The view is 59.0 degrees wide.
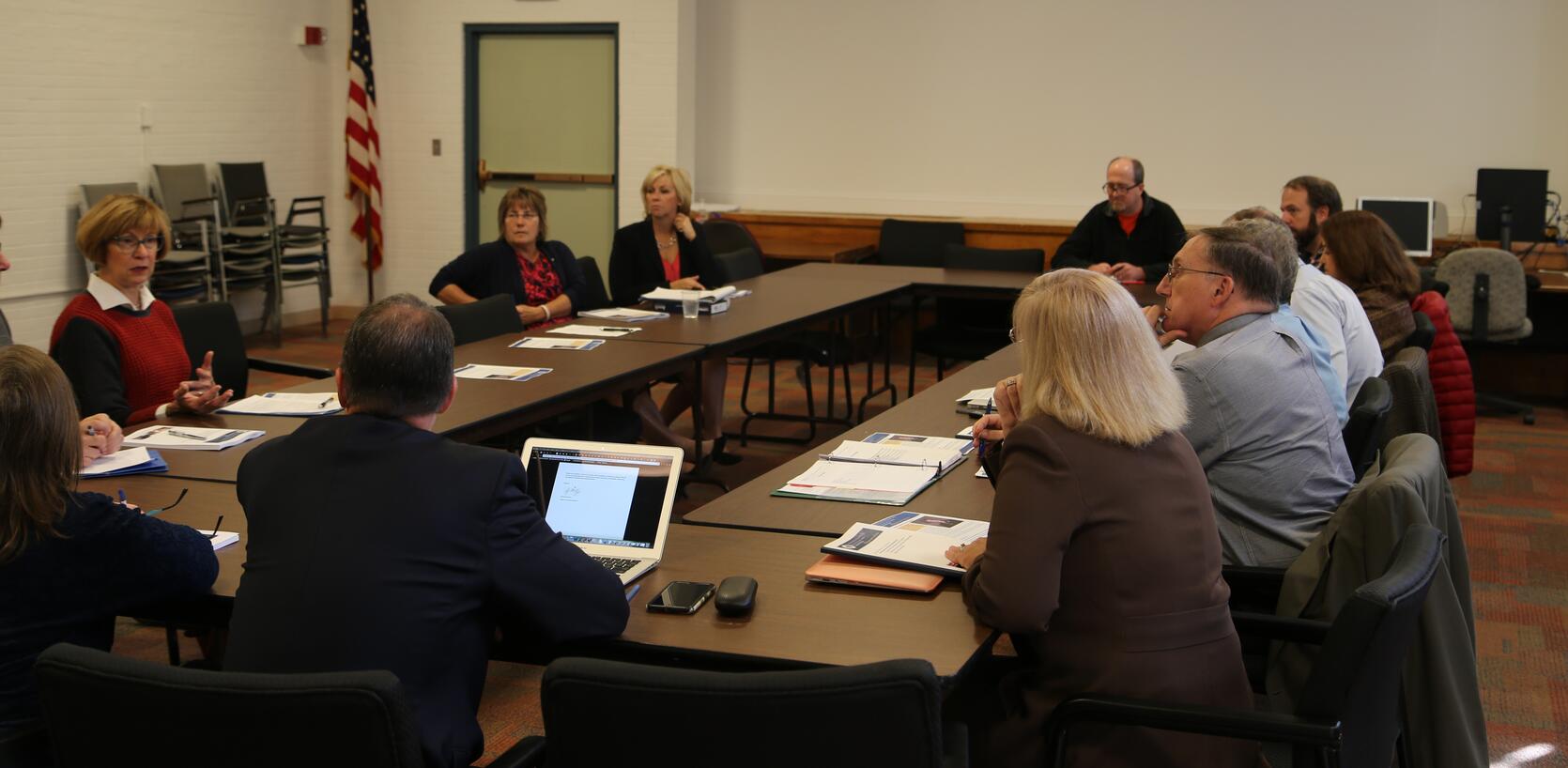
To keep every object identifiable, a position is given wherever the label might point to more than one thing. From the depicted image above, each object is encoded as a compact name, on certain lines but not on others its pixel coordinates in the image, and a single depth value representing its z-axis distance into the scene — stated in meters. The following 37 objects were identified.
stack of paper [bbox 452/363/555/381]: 4.18
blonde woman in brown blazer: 2.08
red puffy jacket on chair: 4.77
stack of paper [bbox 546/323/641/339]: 5.11
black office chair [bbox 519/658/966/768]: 1.56
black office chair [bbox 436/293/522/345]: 4.82
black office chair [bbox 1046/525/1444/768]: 1.93
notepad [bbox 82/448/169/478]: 2.96
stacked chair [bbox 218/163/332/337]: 8.66
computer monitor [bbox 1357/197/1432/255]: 7.49
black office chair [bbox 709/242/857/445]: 6.42
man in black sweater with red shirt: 6.47
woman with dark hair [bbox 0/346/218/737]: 2.03
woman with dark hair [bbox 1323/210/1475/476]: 4.63
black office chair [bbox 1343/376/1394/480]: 3.33
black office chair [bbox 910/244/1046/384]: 6.69
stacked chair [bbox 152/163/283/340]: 8.18
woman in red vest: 3.65
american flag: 9.62
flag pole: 9.93
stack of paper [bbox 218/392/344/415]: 3.65
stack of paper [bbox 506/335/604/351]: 4.77
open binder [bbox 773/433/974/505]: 2.93
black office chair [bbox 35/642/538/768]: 1.59
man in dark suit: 1.86
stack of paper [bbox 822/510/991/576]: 2.40
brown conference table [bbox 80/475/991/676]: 2.06
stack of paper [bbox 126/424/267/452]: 3.24
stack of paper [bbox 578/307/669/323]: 5.52
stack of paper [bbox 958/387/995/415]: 3.79
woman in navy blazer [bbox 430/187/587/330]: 5.56
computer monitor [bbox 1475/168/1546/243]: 7.61
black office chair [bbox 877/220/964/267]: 8.48
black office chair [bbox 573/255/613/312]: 5.94
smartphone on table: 2.21
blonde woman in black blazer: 6.15
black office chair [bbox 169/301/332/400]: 4.17
